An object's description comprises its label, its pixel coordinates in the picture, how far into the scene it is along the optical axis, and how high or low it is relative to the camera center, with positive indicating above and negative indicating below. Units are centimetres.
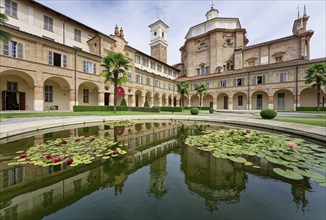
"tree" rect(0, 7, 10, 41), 1011 +543
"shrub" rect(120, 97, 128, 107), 2614 +122
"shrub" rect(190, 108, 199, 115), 1899 -25
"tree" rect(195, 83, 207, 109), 3120 +444
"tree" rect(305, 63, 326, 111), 2070 +498
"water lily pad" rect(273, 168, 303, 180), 300 -137
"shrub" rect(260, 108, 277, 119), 1259 -33
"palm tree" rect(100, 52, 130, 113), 1920 +583
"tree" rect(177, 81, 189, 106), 3105 +462
